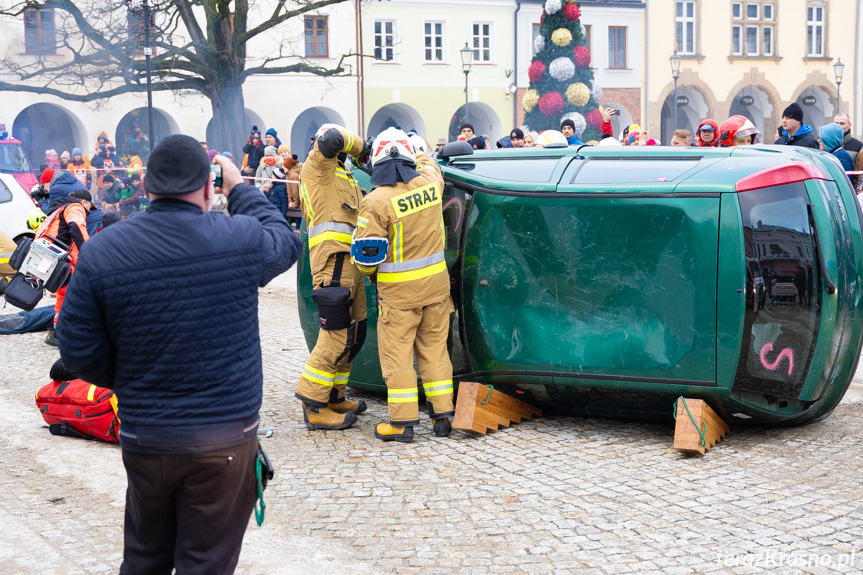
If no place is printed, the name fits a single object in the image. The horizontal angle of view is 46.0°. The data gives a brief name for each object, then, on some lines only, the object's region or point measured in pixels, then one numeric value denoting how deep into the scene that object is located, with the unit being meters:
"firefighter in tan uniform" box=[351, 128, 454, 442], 5.94
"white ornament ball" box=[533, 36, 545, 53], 27.04
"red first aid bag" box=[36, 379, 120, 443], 6.27
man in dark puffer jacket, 2.95
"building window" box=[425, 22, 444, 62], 36.78
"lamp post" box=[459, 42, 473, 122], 32.59
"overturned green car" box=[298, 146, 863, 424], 5.45
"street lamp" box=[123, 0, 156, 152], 18.45
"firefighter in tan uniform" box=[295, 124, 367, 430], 6.38
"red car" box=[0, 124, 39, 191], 19.80
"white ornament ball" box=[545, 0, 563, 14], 26.00
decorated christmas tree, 26.66
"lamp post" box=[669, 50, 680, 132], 36.84
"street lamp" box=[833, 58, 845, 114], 40.10
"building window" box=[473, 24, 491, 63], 37.62
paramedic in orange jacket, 9.28
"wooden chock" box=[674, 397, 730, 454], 5.43
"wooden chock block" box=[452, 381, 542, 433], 6.07
